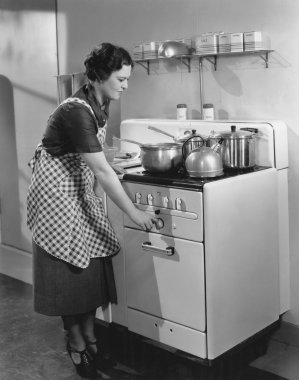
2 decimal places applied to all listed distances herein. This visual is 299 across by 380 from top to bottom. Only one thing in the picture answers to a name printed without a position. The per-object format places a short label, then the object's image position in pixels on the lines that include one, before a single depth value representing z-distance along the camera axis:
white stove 2.53
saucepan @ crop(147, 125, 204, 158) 2.75
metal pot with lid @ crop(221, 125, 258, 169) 2.71
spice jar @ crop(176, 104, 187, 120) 3.16
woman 2.50
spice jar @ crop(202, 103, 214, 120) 3.05
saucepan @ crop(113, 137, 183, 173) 2.73
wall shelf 2.89
